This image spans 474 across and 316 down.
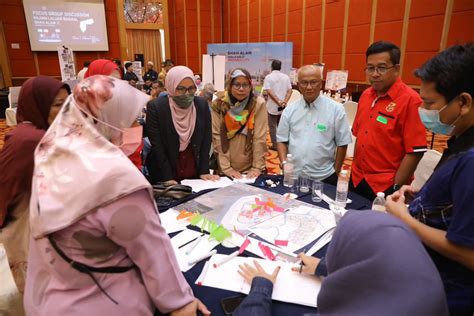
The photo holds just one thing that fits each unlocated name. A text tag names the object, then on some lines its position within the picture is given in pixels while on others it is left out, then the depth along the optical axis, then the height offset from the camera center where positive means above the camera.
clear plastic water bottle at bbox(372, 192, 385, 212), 1.46 -0.63
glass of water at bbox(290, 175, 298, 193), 1.88 -0.71
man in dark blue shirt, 0.82 -0.33
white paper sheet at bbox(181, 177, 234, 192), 1.95 -0.72
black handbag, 1.74 -0.68
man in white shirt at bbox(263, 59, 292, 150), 5.25 -0.33
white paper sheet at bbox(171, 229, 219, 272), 1.22 -0.74
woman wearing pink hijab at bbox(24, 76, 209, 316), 0.76 -0.39
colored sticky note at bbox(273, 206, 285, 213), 1.60 -0.71
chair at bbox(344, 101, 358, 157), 4.44 -0.54
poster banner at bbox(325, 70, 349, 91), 6.31 -0.17
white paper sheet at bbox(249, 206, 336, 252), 1.35 -0.72
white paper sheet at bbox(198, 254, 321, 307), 1.03 -0.74
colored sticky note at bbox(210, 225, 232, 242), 1.36 -0.72
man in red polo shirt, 1.88 -0.36
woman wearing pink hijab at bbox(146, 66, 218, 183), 2.18 -0.43
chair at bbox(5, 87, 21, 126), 5.78 -0.70
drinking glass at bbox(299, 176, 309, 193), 1.88 -0.70
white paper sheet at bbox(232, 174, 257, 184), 2.06 -0.73
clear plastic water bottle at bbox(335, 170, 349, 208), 1.67 -0.65
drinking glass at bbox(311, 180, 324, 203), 1.74 -0.70
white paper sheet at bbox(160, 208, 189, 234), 1.46 -0.73
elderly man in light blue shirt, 2.20 -0.43
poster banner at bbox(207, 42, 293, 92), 7.68 +0.44
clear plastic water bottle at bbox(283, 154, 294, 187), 1.97 -0.65
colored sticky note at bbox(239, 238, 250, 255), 1.28 -0.73
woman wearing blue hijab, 0.57 -0.38
